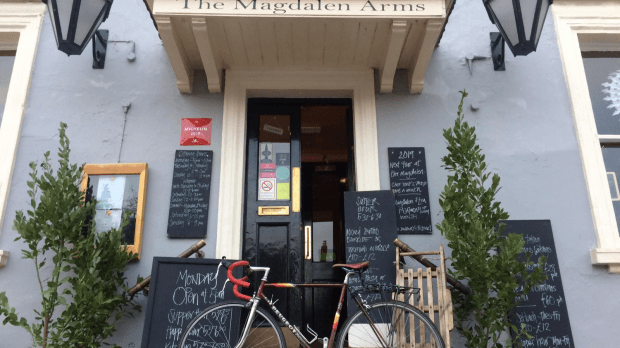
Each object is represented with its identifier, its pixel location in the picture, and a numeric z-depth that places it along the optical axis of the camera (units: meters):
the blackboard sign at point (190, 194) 4.15
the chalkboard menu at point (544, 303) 3.84
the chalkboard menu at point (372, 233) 3.96
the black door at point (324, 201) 5.13
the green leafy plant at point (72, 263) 3.52
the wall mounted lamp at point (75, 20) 3.83
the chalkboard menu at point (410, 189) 4.19
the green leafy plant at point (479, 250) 3.44
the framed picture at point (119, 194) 4.12
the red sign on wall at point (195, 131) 4.42
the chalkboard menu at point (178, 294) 3.61
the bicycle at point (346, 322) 3.36
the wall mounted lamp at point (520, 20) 3.81
